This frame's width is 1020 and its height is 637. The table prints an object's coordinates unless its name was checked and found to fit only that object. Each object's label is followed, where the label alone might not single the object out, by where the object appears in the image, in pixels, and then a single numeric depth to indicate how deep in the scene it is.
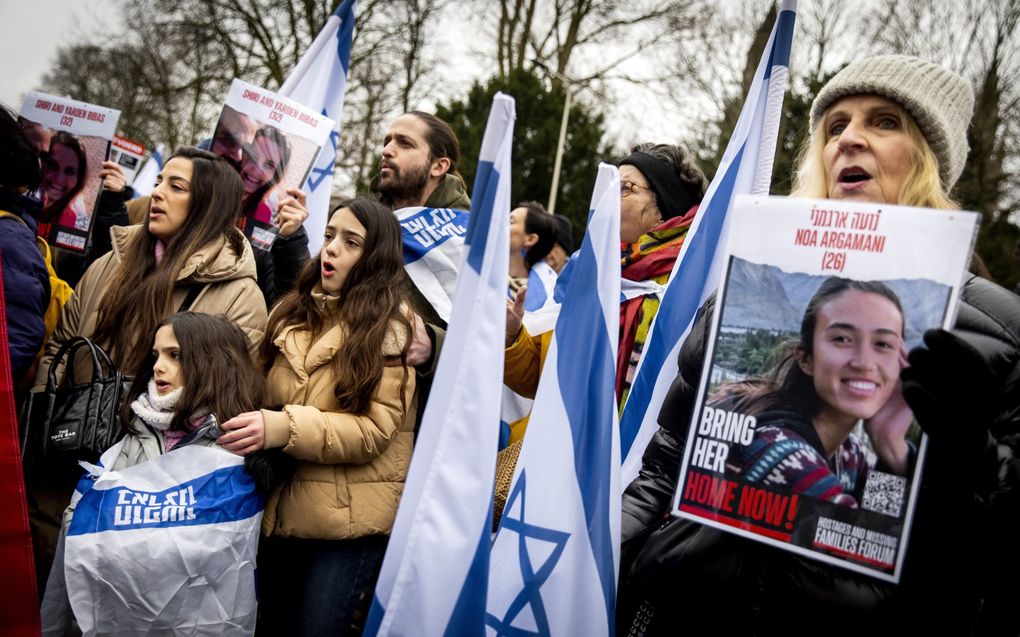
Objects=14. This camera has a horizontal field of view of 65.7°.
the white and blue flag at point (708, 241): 2.34
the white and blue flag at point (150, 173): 6.86
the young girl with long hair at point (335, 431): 2.34
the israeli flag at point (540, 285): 4.68
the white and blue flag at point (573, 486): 1.75
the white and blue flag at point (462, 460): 1.61
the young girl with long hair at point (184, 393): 2.36
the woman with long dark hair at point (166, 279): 2.68
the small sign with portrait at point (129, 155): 4.52
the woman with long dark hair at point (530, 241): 5.25
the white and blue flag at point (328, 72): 4.41
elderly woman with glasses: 2.76
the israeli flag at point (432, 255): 3.03
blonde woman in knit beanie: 1.22
